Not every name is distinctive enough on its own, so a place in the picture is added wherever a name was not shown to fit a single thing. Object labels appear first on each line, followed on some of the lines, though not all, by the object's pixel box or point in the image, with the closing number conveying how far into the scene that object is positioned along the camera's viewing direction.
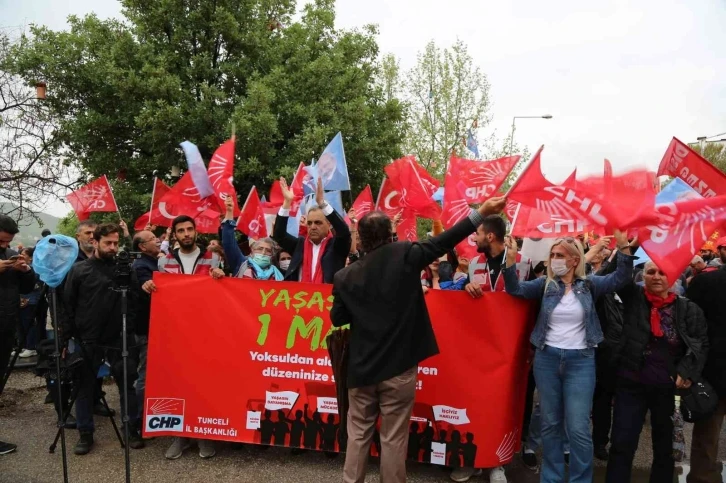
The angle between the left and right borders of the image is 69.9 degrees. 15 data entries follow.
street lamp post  23.47
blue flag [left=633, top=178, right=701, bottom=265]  4.34
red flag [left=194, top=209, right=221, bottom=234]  6.99
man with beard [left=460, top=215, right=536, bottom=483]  4.60
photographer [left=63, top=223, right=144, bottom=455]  4.69
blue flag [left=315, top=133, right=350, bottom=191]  6.32
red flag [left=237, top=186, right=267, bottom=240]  7.44
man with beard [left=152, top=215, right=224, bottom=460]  5.09
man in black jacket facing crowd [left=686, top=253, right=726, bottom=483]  3.91
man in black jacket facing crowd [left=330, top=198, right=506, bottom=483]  3.21
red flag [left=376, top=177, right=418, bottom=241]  6.90
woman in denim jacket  3.73
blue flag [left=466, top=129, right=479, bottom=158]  16.66
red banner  4.23
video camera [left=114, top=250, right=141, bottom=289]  4.26
